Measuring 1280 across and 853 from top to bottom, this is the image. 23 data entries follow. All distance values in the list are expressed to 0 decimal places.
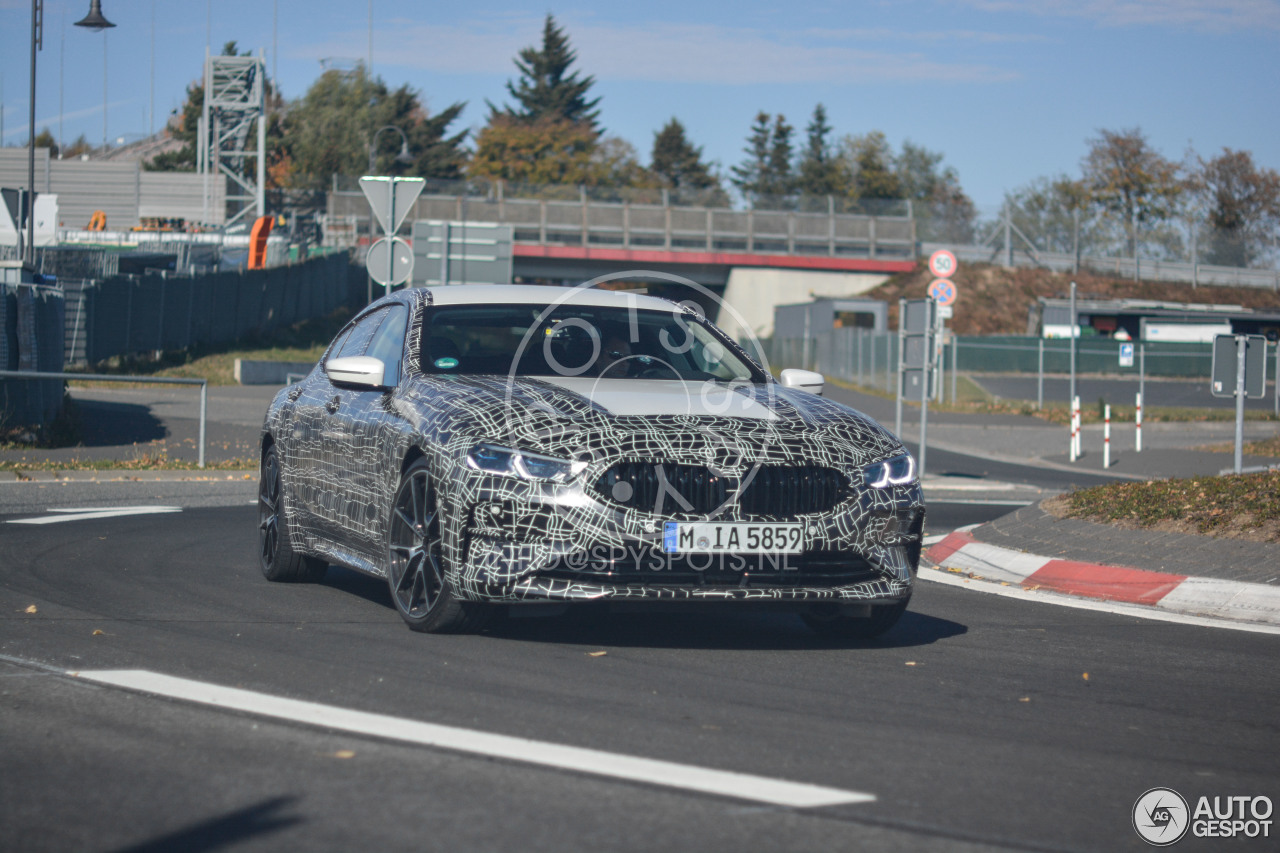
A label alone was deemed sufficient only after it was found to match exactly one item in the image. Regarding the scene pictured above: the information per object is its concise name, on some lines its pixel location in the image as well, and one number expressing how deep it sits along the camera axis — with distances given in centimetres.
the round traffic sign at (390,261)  1995
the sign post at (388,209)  1977
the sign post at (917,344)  1884
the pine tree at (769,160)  14238
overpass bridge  6688
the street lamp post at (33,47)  2322
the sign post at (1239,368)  1533
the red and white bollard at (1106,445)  2450
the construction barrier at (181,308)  3334
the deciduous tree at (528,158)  10638
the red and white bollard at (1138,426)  2714
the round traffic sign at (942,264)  2923
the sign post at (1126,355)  3966
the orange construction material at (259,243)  5144
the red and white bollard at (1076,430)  2503
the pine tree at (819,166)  13288
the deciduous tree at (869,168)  13025
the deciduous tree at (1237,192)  8919
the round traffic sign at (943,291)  2939
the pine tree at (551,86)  12562
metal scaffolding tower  7394
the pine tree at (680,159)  14062
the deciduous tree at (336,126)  9625
